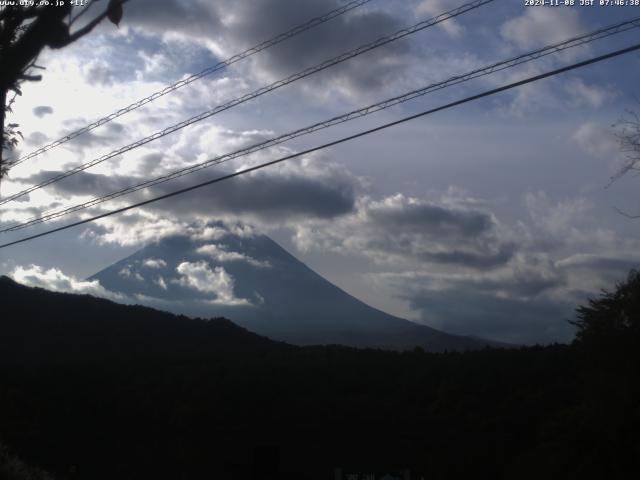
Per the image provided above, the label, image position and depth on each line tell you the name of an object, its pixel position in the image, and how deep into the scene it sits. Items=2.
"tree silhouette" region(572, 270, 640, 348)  20.70
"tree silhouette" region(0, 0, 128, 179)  5.71
